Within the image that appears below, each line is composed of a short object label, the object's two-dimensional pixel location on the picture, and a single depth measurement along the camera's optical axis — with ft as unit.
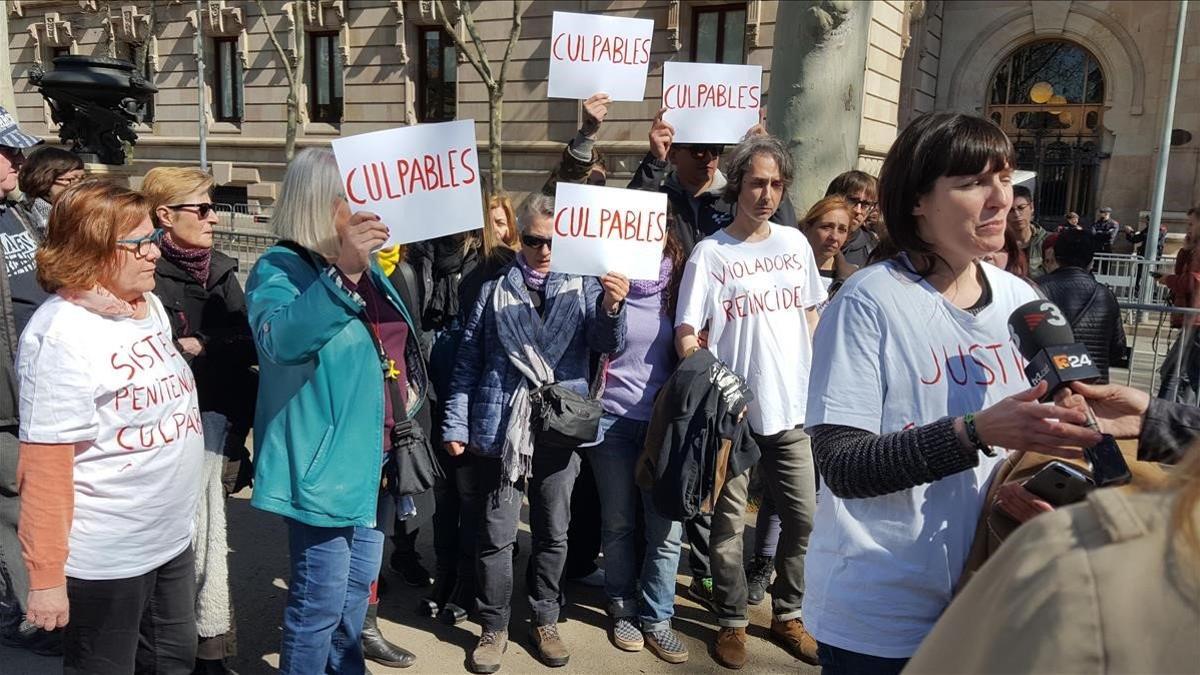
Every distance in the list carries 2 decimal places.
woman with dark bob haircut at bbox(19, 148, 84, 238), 14.08
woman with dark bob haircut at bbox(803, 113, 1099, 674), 5.54
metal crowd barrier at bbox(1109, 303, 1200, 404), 18.26
